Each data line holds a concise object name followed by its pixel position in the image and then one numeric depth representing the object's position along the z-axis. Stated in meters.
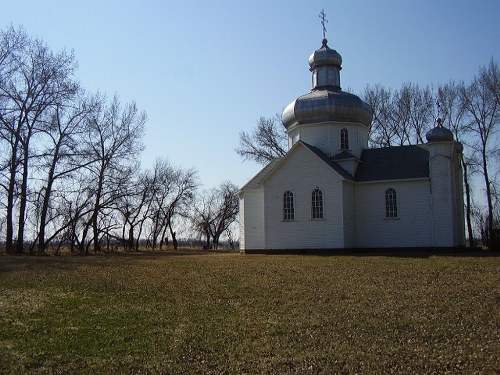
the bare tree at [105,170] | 39.56
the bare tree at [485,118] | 38.62
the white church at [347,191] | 29.28
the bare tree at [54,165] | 35.62
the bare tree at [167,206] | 60.03
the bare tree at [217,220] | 73.88
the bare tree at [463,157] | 40.22
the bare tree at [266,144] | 47.53
